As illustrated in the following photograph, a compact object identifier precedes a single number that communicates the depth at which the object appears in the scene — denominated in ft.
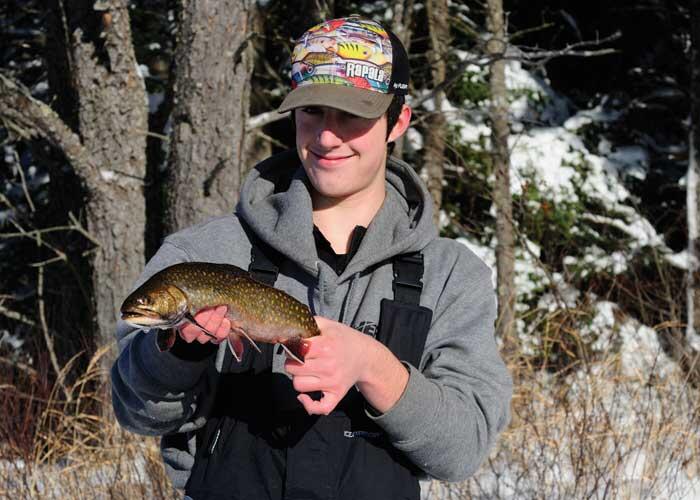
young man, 6.90
